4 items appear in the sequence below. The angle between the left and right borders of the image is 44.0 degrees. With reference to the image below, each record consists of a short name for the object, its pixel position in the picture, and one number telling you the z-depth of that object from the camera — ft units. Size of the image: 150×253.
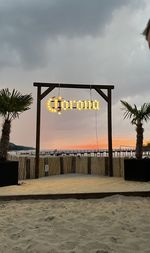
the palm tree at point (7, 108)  22.04
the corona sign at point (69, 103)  26.75
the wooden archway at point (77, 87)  26.59
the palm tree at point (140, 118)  24.13
